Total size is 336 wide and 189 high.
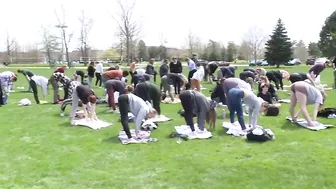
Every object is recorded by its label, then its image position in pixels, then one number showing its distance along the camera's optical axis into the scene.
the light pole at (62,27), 58.22
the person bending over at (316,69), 13.54
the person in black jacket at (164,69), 19.70
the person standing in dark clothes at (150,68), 19.28
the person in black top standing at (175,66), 19.58
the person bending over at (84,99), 10.73
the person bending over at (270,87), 12.75
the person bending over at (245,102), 9.38
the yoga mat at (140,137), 8.74
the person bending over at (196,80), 15.27
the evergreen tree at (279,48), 50.31
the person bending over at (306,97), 9.80
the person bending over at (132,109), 8.73
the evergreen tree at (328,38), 53.33
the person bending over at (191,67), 19.45
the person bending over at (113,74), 13.65
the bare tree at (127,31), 54.78
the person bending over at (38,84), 15.59
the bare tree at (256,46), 68.59
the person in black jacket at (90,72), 20.78
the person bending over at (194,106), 9.11
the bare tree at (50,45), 63.69
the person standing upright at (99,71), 22.44
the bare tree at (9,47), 80.97
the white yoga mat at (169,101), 14.84
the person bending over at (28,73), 16.35
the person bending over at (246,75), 14.94
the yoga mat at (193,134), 8.99
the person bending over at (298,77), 12.40
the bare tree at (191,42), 73.12
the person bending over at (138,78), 13.81
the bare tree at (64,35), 58.25
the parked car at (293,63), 53.81
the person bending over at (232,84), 10.50
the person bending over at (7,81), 18.36
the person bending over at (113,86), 11.80
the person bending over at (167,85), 15.29
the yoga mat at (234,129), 9.16
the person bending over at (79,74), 19.63
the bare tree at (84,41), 63.38
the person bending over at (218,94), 12.35
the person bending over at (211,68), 22.50
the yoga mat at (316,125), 9.47
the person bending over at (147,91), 11.04
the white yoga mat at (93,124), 10.49
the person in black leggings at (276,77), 17.53
